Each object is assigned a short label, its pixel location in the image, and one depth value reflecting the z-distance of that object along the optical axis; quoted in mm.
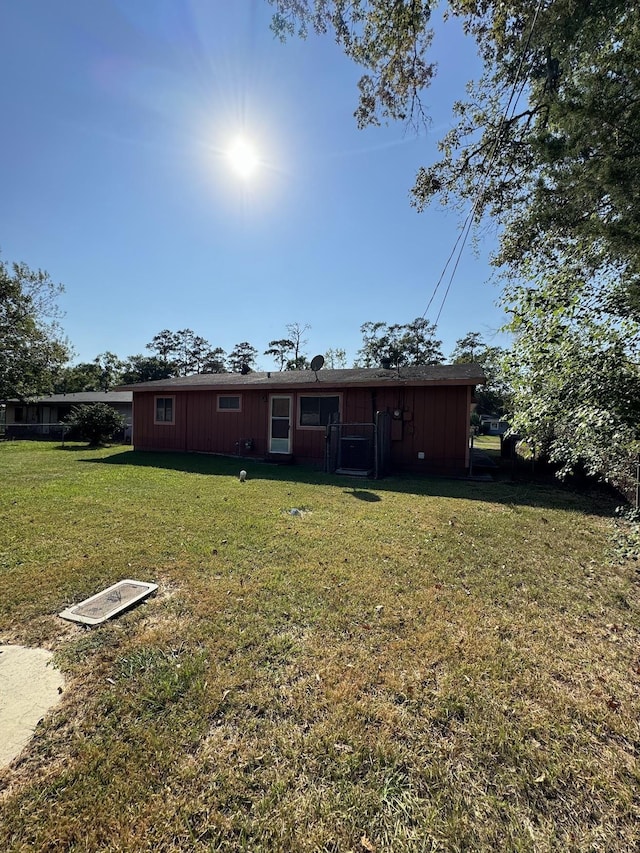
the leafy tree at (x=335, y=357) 37562
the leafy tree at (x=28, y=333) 20422
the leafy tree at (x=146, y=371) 43781
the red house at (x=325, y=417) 9312
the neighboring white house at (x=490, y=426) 31622
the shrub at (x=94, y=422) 15578
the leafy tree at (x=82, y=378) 36381
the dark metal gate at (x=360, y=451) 8977
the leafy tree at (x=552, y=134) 2801
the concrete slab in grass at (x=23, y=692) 1629
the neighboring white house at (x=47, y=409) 21234
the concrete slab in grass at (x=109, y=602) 2582
